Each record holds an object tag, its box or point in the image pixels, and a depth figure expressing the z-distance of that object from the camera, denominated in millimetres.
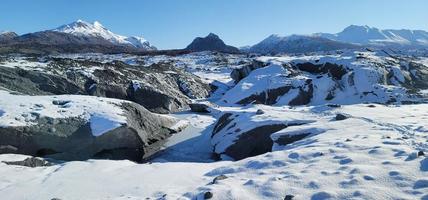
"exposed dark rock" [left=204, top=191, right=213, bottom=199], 9359
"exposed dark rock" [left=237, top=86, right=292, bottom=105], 33844
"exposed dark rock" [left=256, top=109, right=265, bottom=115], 20844
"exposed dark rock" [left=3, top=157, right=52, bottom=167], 15035
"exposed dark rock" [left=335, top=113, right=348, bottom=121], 17422
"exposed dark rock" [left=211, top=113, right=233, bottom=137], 21625
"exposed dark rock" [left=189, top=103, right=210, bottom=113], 30775
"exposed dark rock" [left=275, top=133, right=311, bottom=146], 15680
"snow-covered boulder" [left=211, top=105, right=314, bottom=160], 17719
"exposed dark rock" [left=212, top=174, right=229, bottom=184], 10378
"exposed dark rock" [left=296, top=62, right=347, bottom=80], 34759
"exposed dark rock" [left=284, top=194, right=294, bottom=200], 8894
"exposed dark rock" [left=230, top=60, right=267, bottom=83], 44719
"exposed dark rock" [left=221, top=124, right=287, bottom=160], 17438
